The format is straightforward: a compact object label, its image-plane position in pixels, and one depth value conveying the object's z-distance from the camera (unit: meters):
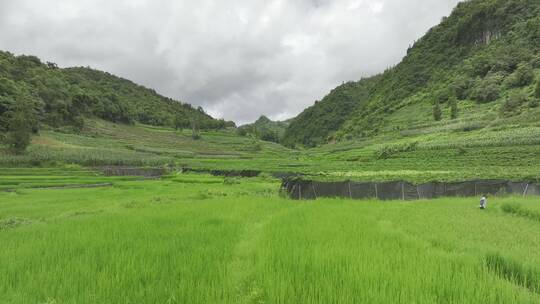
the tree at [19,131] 45.47
